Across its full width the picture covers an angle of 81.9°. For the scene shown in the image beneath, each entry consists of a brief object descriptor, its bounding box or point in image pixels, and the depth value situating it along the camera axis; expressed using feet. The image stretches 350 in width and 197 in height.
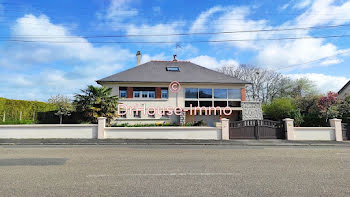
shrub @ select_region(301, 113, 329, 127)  59.11
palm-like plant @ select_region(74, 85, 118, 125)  51.37
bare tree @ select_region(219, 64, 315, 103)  123.34
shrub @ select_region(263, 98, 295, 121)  78.38
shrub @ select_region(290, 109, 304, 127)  62.19
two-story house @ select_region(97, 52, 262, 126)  69.77
